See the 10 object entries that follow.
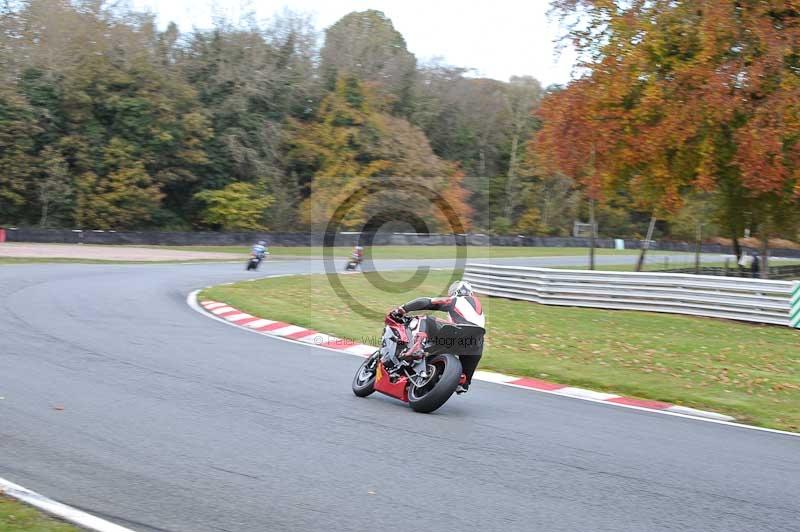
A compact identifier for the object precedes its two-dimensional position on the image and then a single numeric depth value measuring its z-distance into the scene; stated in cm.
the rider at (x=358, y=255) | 3384
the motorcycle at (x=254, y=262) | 3231
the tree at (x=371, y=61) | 6488
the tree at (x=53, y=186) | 4934
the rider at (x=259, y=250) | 3247
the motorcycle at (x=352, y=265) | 3366
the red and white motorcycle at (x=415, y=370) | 881
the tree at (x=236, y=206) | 5538
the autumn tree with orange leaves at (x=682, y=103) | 2022
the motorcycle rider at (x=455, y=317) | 895
